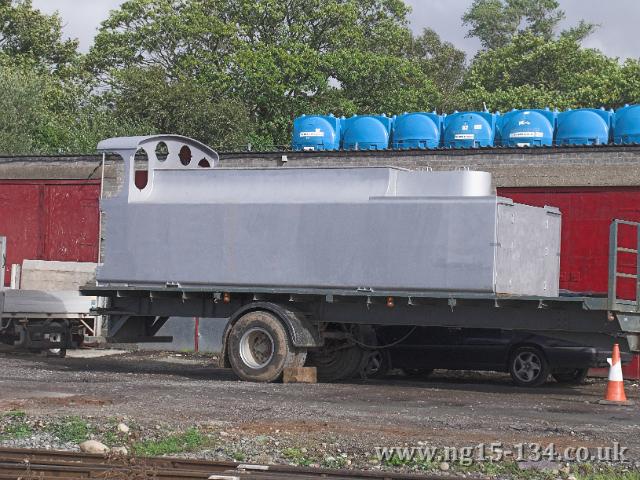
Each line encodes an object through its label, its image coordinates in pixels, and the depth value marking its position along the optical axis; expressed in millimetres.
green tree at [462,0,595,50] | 84875
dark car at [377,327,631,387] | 17812
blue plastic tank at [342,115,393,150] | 27203
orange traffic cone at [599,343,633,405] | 15672
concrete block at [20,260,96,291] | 23438
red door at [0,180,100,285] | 28062
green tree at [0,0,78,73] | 63500
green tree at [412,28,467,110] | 75062
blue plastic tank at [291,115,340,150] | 27484
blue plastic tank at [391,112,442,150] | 26531
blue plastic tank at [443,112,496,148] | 26047
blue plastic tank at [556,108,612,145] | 24938
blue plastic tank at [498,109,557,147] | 25359
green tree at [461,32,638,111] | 57656
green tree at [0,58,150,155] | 44500
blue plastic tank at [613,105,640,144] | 24562
